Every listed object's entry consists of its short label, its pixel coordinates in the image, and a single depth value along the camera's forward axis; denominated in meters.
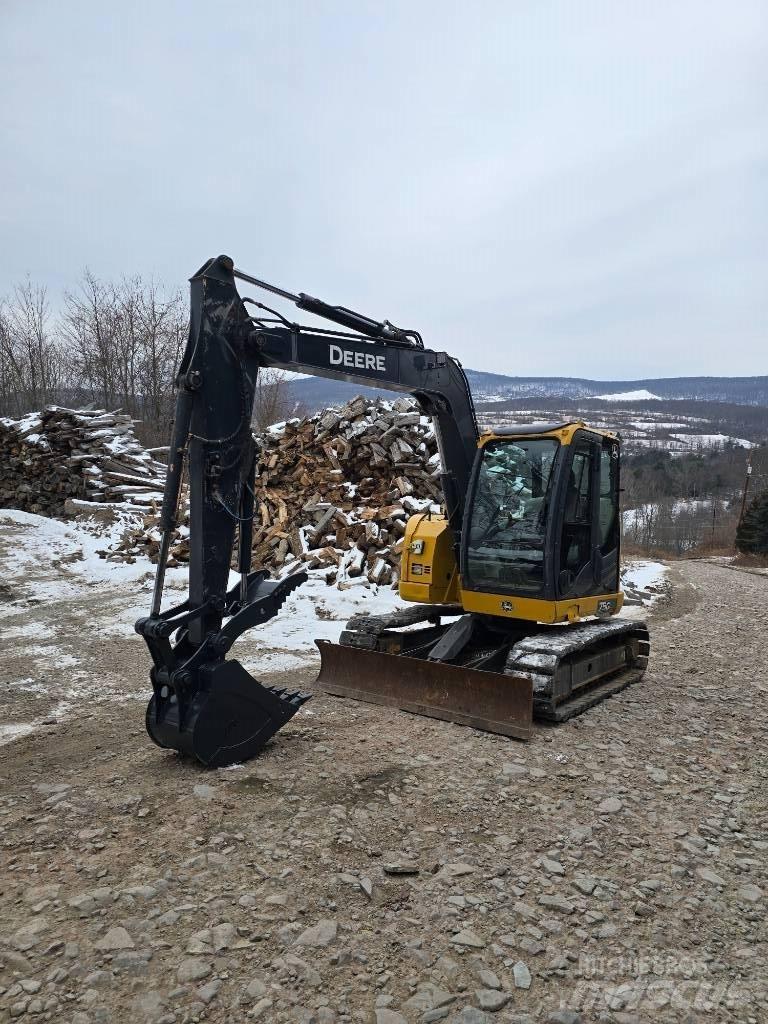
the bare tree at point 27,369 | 27.41
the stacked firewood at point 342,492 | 11.10
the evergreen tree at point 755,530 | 33.06
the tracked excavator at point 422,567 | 4.52
